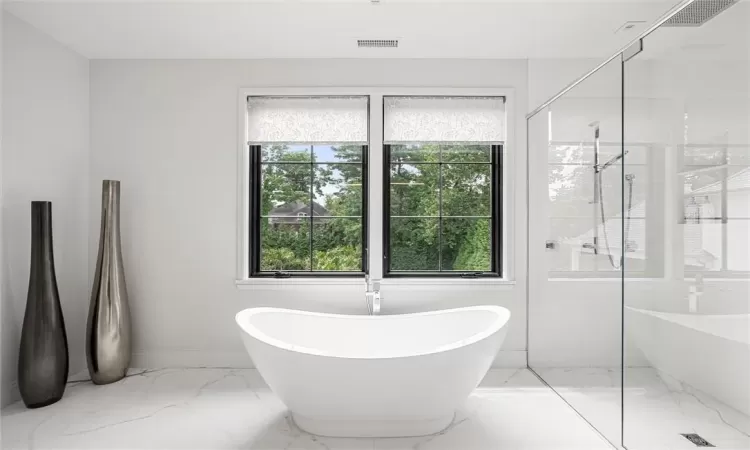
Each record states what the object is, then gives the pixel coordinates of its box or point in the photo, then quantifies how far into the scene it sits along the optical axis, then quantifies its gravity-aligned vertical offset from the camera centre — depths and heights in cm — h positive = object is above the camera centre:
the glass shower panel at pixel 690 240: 154 -7
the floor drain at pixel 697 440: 159 -82
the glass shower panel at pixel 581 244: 206 -12
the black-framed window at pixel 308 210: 323 +8
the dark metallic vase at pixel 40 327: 242 -61
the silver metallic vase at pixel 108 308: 278 -58
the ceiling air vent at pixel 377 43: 276 +117
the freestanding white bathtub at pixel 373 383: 196 -76
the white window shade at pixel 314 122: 310 +72
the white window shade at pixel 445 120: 309 +73
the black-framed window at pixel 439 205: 321 +12
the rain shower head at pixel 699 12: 153 +78
